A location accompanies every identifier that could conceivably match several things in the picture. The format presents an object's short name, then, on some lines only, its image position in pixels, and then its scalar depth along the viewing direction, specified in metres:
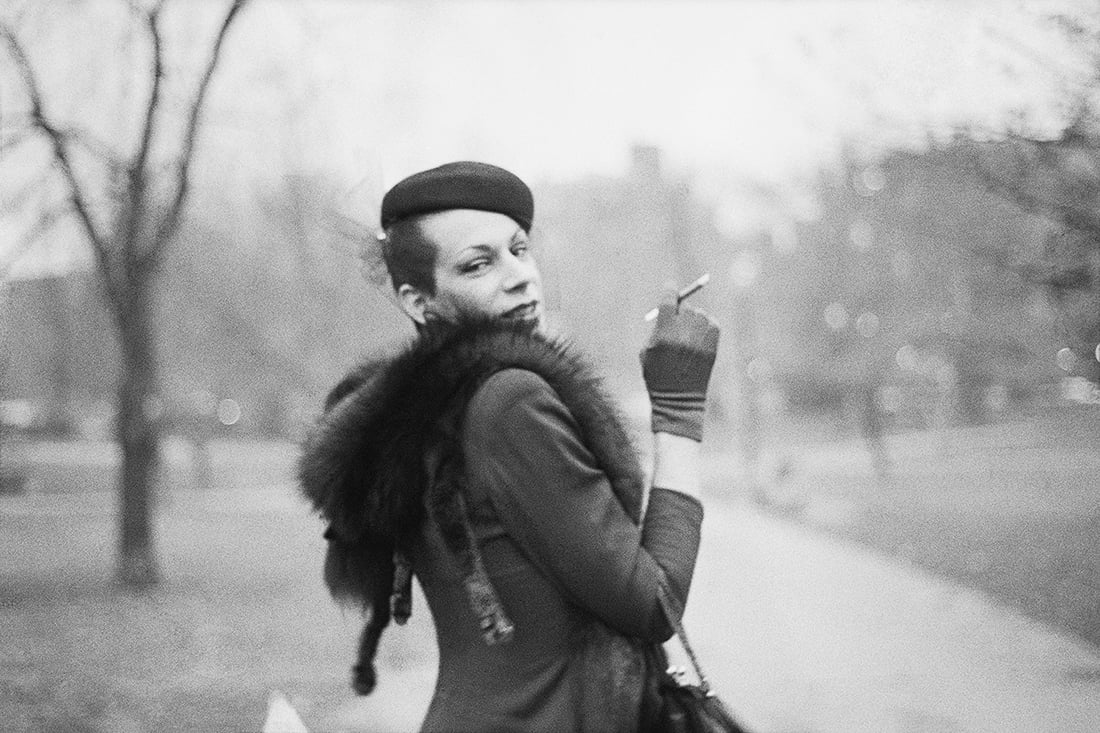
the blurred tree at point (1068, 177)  6.54
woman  1.54
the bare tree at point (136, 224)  9.39
